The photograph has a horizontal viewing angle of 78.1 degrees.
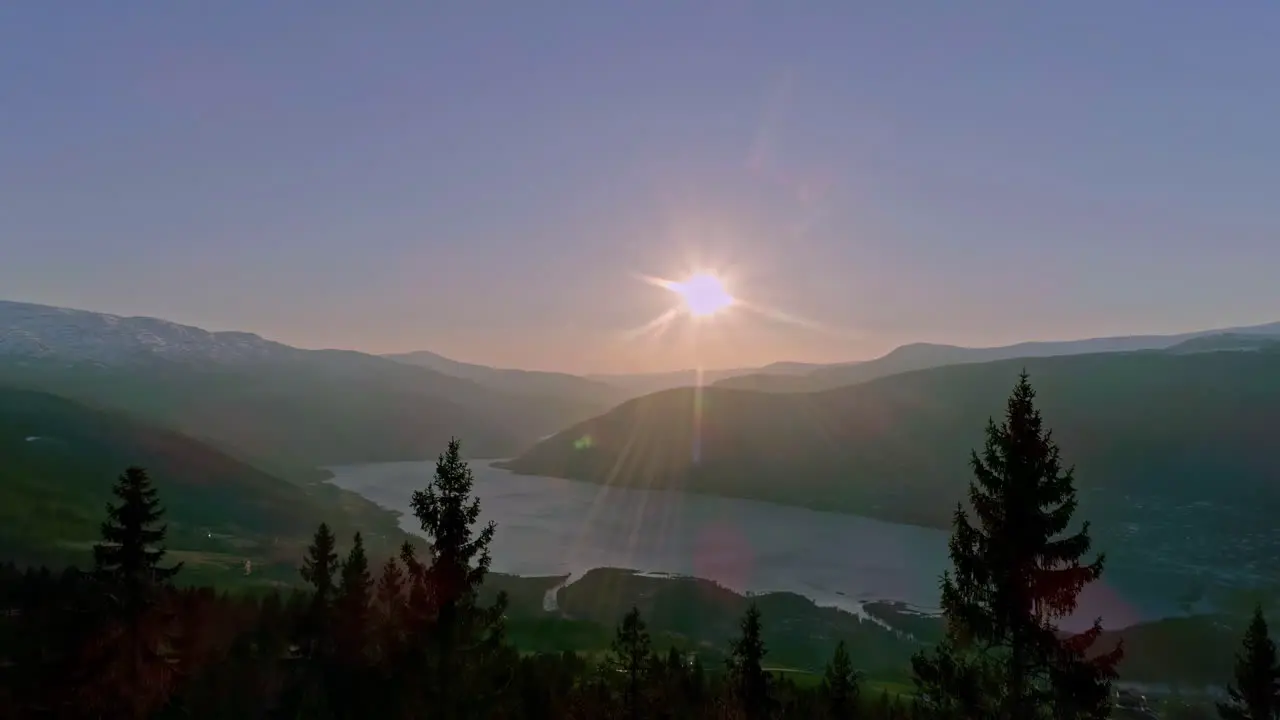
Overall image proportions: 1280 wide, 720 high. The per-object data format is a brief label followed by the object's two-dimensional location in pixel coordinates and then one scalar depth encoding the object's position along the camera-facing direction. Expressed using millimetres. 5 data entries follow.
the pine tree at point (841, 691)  40688
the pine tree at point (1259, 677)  28141
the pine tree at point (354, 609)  47750
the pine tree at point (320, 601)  49094
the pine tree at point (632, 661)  28688
